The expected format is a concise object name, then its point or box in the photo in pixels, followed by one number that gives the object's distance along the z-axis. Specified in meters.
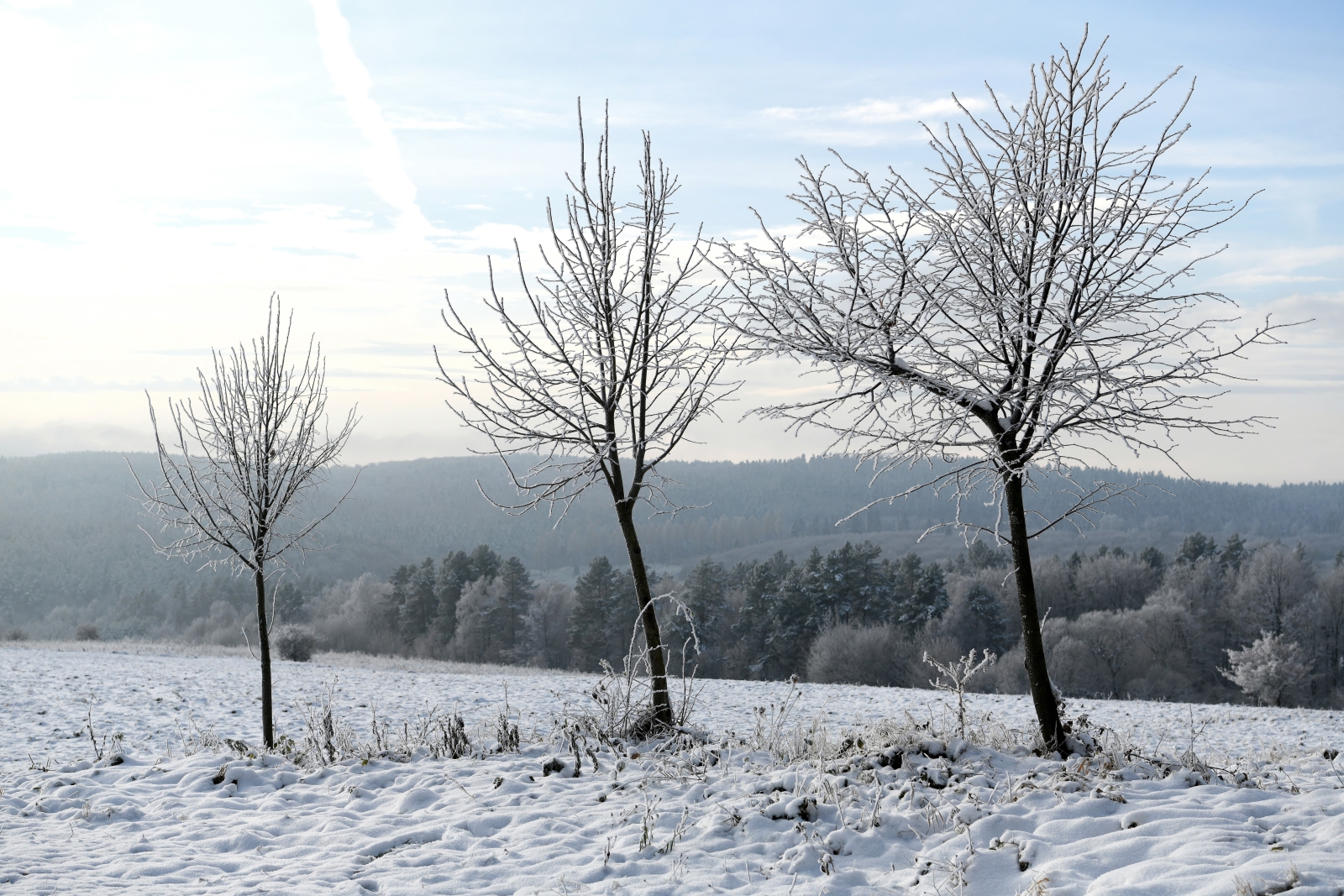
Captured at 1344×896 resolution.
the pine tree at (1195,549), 56.55
